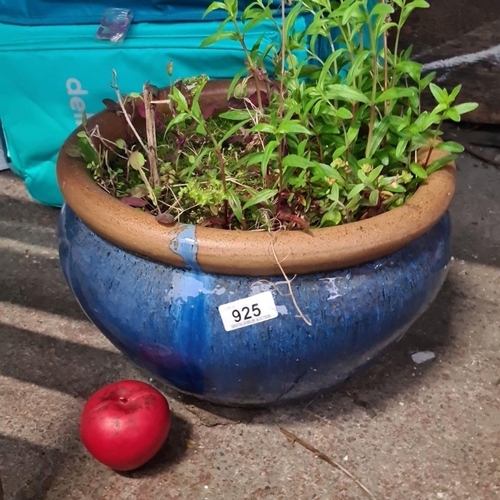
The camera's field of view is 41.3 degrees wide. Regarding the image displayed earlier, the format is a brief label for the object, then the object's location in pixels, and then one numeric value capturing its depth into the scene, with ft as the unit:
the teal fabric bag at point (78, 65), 5.24
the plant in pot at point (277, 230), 3.44
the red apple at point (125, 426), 3.72
